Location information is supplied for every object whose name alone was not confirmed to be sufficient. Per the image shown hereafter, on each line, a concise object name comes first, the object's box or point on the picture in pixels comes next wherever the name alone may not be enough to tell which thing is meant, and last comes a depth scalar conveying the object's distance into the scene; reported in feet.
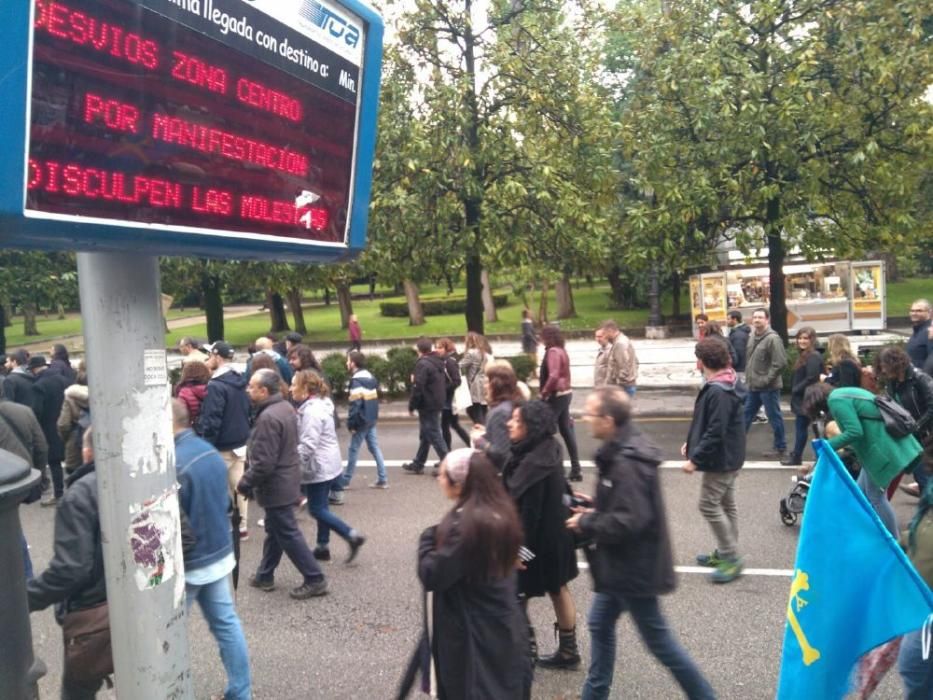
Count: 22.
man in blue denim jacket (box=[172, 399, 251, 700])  14.38
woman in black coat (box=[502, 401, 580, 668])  15.42
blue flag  11.87
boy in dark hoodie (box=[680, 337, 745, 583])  20.63
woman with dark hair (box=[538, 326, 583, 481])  30.68
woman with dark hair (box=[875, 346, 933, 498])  22.20
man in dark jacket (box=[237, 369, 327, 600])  19.70
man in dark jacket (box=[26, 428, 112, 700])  12.09
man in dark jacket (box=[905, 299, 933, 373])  31.91
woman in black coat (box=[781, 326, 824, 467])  30.81
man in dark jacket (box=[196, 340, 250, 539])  24.82
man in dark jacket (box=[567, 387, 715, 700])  13.55
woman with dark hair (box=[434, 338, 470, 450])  34.65
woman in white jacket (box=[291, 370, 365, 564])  22.31
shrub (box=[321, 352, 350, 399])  53.62
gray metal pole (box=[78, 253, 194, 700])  10.92
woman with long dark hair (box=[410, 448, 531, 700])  11.16
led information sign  8.91
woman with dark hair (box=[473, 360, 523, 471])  17.70
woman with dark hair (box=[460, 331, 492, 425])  35.24
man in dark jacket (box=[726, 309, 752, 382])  38.42
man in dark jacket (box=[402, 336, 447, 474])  32.76
